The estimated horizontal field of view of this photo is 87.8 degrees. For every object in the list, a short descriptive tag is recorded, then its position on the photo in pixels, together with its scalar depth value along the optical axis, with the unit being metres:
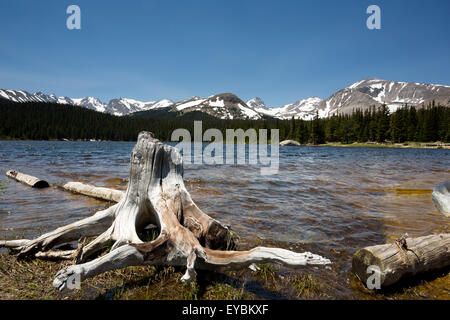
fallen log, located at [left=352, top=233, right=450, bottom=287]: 3.67
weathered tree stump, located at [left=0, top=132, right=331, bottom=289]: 3.22
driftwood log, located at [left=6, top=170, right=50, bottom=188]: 11.37
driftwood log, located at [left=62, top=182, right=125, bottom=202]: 8.46
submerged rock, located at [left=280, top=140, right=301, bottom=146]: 111.75
